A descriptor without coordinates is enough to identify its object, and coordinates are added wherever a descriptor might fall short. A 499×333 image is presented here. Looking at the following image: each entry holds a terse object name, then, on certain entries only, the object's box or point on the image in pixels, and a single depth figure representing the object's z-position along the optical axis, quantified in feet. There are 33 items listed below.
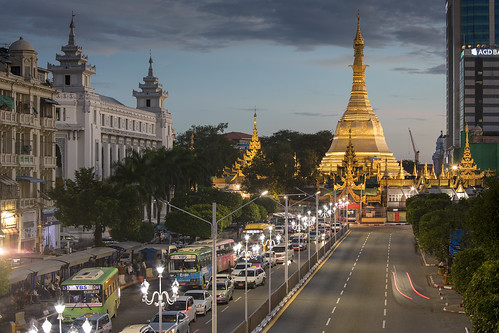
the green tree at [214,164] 459.32
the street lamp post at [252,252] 234.19
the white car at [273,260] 244.63
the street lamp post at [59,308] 98.84
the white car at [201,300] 156.93
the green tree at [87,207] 223.10
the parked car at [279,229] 326.34
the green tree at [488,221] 109.40
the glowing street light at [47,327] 95.01
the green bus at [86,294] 144.25
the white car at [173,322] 127.03
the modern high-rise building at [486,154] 635.66
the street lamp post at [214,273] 116.52
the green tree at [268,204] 408.18
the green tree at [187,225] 271.08
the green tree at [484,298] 86.17
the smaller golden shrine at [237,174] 497.79
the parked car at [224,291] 168.96
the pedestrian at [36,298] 169.68
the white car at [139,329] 124.57
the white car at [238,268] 198.68
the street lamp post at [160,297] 115.67
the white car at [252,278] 192.95
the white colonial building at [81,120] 349.61
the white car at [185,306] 145.69
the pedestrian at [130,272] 205.46
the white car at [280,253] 247.91
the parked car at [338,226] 352.10
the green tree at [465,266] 122.21
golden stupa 565.53
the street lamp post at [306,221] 332.27
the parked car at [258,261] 213.87
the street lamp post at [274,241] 272.51
